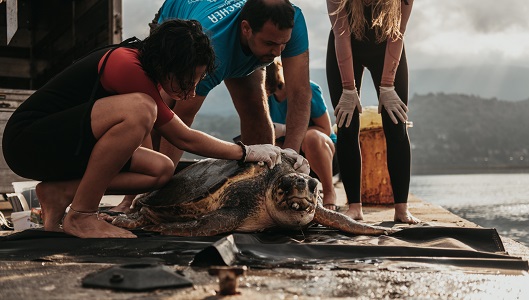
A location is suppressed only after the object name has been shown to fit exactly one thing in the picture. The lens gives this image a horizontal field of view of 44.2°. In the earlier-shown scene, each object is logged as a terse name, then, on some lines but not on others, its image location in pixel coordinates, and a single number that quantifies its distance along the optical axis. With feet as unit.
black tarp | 7.89
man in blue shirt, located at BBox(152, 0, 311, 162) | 12.26
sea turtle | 10.68
